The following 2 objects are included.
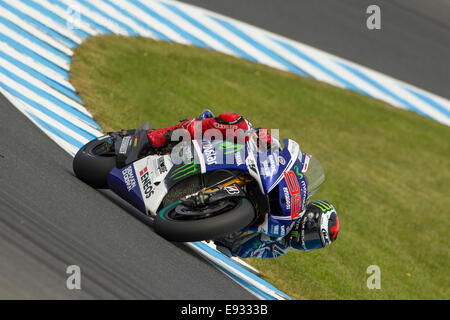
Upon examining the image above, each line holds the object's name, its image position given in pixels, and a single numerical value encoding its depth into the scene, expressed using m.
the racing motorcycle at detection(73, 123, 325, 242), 12.48
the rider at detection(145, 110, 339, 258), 13.52
